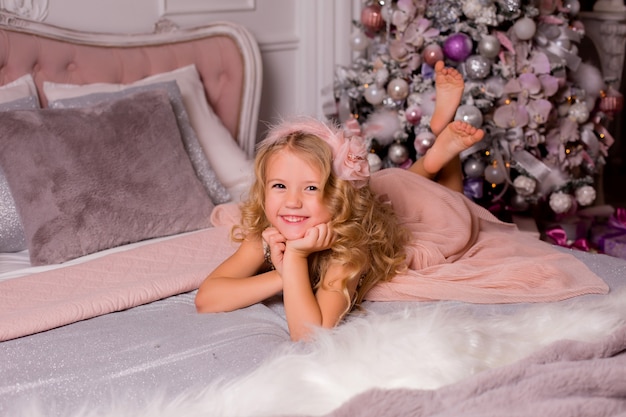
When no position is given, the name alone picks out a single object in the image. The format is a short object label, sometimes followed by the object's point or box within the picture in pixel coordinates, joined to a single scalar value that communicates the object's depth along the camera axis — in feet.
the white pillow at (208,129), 9.33
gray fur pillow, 7.40
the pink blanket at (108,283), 6.09
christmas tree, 10.39
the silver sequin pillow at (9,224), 7.59
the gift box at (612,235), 11.98
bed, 4.65
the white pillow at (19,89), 8.56
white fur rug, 4.66
